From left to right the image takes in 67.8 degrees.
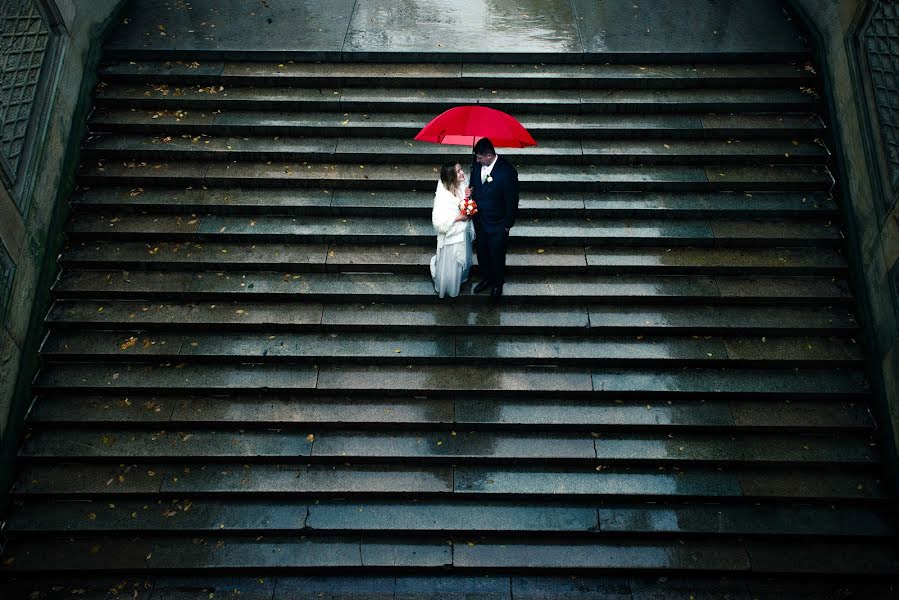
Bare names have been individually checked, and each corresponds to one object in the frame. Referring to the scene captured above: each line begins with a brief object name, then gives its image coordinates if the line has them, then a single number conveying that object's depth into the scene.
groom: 7.26
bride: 7.49
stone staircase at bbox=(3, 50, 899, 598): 7.32
